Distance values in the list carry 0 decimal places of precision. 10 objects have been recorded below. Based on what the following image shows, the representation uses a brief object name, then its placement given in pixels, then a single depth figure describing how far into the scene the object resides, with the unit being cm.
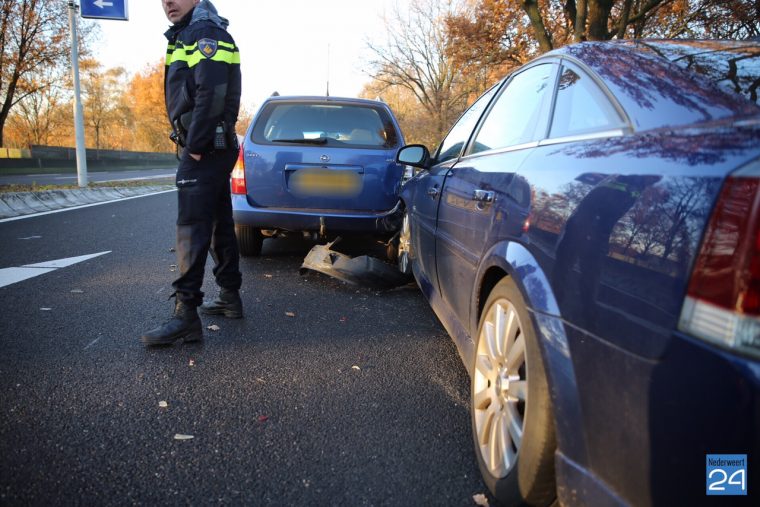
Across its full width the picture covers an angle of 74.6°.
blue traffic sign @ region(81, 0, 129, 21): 945
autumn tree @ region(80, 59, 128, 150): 5027
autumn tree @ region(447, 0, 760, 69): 1216
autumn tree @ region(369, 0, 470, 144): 3206
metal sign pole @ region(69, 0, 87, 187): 1041
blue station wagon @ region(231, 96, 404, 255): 462
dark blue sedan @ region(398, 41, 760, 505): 92
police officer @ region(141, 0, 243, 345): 282
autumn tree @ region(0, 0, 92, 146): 2412
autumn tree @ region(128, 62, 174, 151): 5438
